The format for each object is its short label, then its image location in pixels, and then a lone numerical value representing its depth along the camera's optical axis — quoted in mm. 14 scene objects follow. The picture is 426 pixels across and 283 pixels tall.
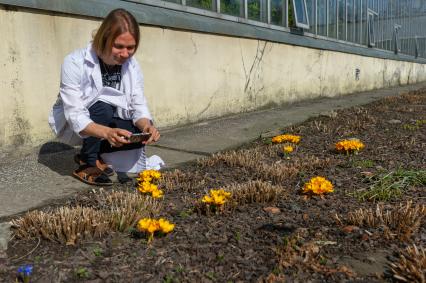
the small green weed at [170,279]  1767
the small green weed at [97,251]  2021
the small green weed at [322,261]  1897
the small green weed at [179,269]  1854
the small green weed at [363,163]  3533
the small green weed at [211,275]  1804
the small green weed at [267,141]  4826
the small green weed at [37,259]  1986
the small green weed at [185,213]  2514
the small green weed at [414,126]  5289
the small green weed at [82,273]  1839
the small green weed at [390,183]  2705
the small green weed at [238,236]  2166
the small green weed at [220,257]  1962
